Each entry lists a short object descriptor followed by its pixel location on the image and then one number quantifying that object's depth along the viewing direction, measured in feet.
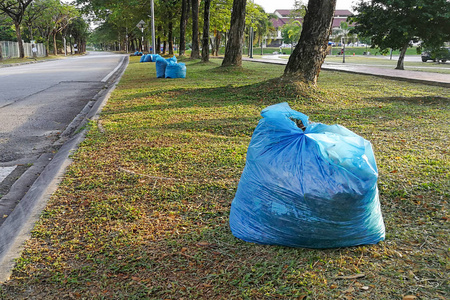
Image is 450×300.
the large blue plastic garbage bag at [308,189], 7.04
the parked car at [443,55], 96.78
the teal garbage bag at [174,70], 43.93
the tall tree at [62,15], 164.87
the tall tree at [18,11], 114.62
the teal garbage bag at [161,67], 44.45
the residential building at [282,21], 352.08
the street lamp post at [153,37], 81.82
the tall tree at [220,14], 98.17
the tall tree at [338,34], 222.44
